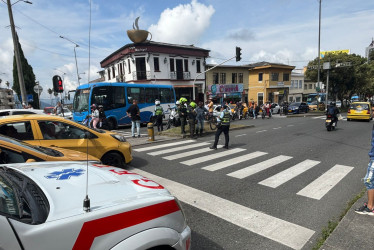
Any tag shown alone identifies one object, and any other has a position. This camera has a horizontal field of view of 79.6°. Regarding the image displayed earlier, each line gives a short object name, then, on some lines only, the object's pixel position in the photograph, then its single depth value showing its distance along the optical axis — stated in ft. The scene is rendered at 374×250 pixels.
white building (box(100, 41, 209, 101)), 88.99
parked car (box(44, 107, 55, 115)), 77.27
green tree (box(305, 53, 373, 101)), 100.89
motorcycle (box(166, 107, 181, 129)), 48.57
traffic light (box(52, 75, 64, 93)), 30.91
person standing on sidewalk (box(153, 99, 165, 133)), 42.14
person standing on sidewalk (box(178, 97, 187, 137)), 37.76
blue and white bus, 49.08
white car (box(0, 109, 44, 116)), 31.65
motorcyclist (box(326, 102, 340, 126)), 41.75
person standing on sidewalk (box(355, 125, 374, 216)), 11.39
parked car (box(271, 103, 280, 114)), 100.22
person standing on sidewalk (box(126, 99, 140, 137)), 35.63
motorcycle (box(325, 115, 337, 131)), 41.75
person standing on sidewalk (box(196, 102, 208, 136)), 38.78
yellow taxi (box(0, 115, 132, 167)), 16.38
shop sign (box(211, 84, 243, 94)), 113.91
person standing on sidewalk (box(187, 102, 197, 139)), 36.11
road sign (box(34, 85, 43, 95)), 51.05
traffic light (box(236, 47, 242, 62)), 57.88
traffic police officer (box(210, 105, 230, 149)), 28.22
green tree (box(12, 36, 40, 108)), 127.42
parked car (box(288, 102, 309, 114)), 91.76
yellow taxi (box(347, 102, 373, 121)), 58.54
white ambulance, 4.72
